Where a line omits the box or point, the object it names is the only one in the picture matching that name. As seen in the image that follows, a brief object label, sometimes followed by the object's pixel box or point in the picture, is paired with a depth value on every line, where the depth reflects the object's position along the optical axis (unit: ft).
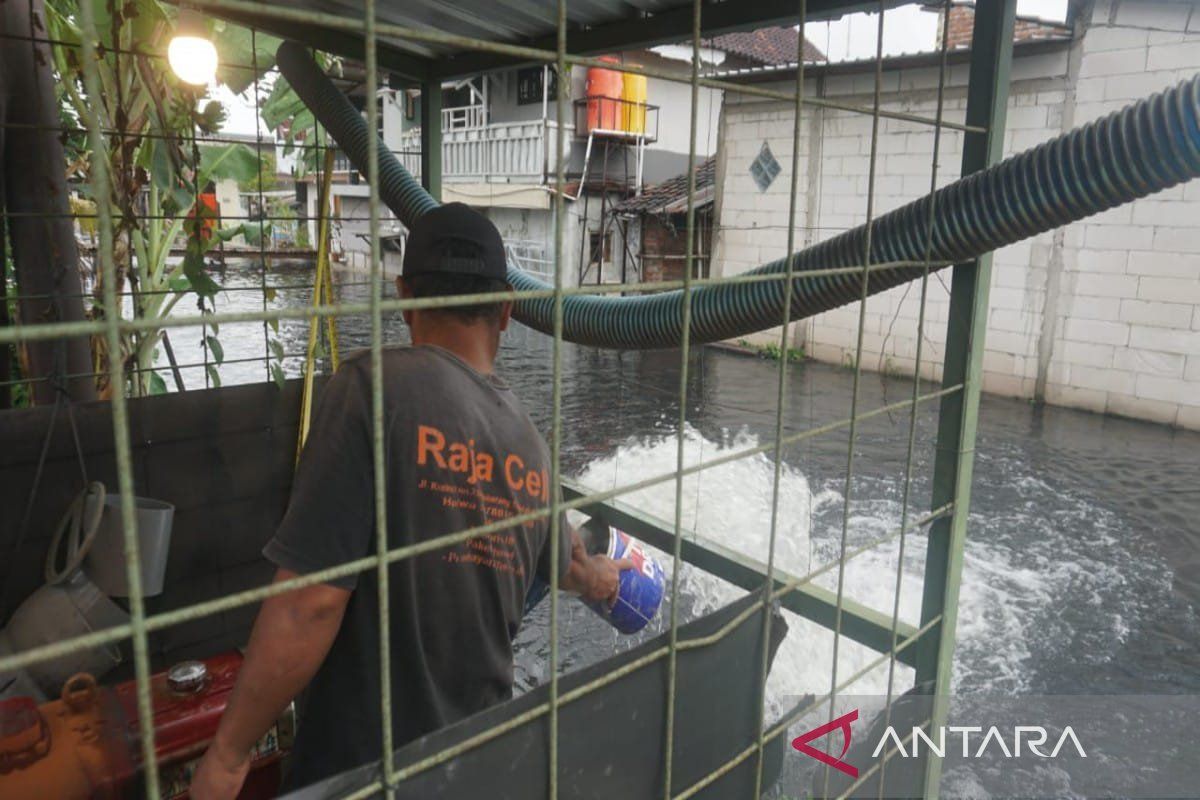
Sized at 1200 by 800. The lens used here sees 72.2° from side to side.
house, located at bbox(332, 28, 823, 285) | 47.85
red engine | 5.57
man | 4.37
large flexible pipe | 5.52
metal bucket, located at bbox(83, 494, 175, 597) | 8.26
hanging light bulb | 9.02
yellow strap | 9.12
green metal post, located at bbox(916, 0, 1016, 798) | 7.03
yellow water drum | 43.73
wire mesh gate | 2.39
